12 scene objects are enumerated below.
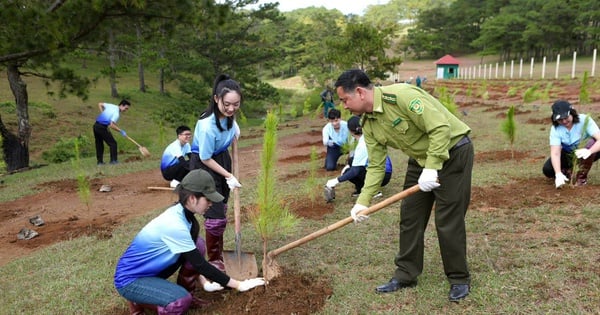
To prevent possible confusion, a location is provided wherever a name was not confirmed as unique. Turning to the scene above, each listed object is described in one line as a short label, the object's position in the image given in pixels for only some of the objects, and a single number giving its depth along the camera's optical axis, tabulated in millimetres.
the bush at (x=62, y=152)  12586
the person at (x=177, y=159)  6516
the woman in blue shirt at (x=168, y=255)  2725
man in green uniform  2695
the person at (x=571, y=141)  4762
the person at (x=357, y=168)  5535
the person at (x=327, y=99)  15969
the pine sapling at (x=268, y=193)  3273
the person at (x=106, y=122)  9172
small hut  40438
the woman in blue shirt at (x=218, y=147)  3252
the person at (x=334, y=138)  7535
